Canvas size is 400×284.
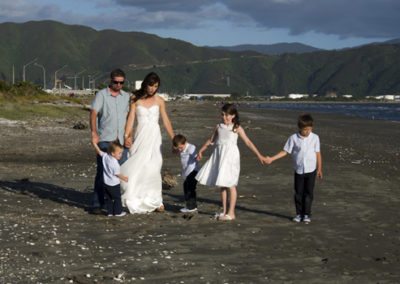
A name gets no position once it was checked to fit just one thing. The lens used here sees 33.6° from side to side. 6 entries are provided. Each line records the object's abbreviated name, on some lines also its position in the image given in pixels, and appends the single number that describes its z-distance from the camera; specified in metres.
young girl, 9.00
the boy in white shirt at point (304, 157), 8.95
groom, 9.34
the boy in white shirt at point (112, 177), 9.07
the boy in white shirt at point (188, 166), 9.46
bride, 9.24
